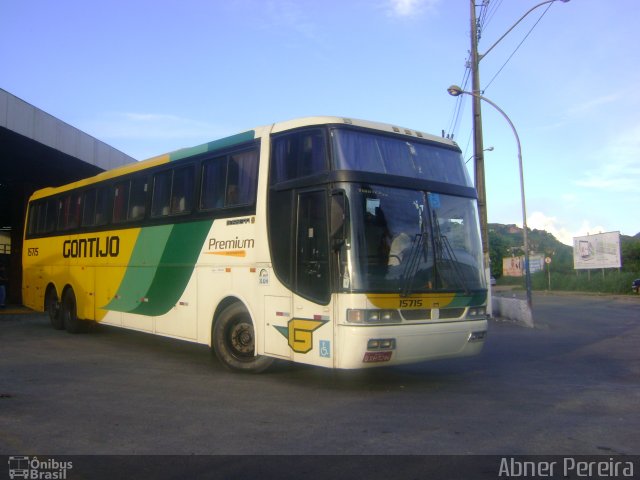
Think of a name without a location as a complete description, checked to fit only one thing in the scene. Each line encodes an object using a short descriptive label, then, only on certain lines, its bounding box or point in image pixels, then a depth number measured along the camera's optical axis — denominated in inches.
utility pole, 810.2
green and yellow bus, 290.7
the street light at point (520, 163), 741.9
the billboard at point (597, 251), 1831.9
